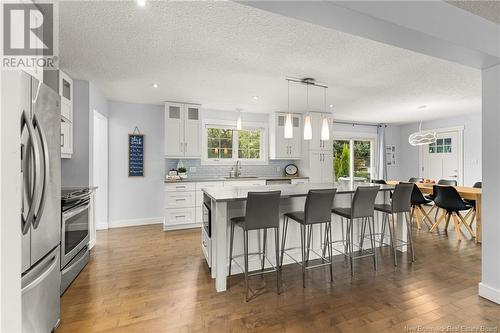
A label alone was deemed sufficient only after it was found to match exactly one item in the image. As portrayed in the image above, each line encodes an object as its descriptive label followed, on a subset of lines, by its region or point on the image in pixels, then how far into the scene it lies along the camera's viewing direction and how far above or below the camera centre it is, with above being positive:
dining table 3.88 -0.50
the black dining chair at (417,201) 4.70 -0.67
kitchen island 2.46 -0.67
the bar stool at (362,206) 2.83 -0.47
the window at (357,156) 7.33 +0.30
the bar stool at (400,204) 3.07 -0.48
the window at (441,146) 6.64 +0.53
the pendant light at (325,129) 3.45 +0.51
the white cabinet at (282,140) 5.70 +0.61
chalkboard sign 4.95 +0.21
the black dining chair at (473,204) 4.44 -0.69
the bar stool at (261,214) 2.34 -0.47
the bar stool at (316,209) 2.54 -0.46
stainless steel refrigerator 1.44 -0.22
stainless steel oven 2.43 -0.74
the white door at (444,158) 6.42 +0.21
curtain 7.45 +0.38
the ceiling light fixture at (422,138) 5.22 +0.60
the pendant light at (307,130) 3.35 +0.49
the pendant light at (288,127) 3.33 +0.53
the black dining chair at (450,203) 4.08 -0.63
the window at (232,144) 5.59 +0.50
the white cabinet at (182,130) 4.85 +0.70
